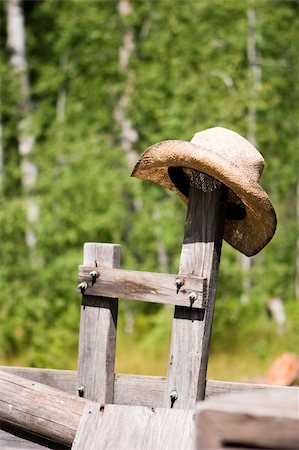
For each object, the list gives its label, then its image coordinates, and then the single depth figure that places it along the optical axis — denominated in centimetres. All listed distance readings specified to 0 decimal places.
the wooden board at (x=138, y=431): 634
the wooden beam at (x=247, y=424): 348
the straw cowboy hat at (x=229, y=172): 716
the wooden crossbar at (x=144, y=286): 736
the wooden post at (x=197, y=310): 739
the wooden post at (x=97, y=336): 778
